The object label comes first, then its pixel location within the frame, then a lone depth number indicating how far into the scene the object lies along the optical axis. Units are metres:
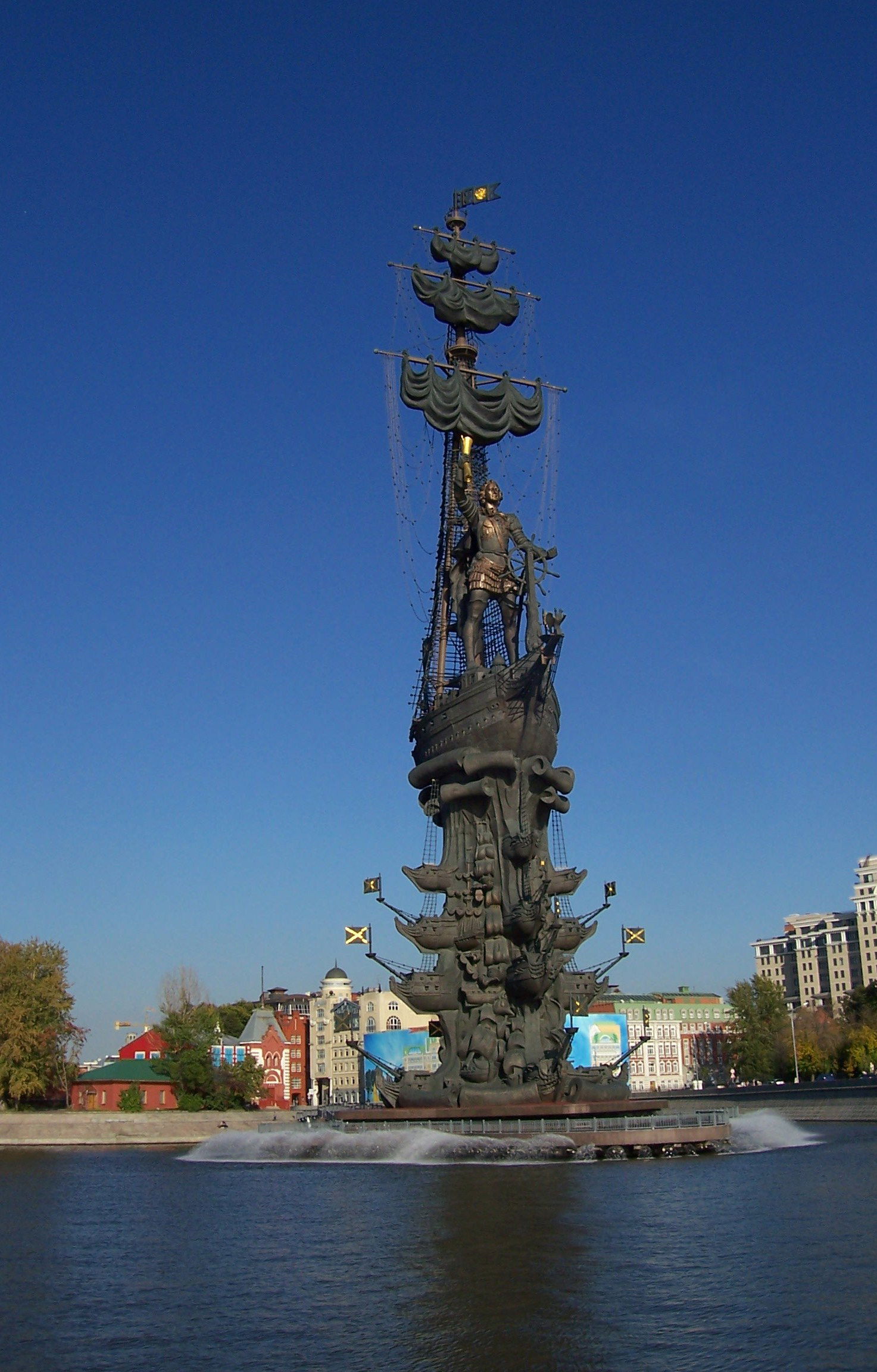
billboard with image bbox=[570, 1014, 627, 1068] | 116.69
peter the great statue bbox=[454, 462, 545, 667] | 67.25
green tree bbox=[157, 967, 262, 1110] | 93.75
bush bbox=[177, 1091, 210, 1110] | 91.88
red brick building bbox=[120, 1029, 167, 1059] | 105.12
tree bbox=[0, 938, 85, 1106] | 85.19
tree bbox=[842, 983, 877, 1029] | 111.75
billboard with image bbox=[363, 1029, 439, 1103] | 106.88
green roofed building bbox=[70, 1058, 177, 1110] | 95.56
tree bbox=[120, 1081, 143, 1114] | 91.69
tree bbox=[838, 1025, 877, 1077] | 104.25
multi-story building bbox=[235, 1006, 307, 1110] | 106.56
